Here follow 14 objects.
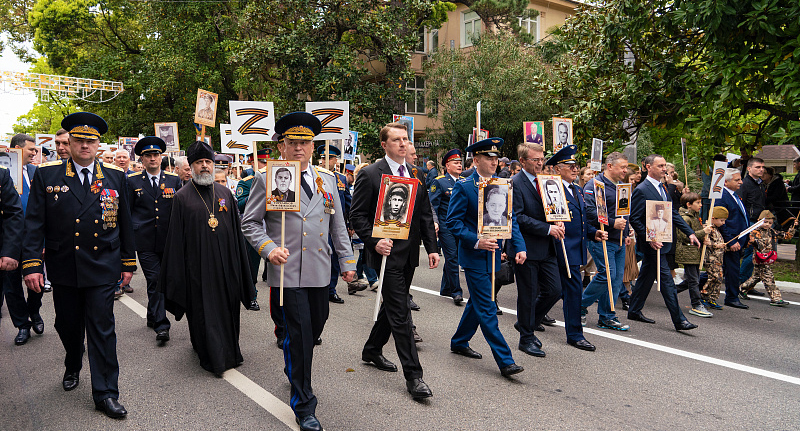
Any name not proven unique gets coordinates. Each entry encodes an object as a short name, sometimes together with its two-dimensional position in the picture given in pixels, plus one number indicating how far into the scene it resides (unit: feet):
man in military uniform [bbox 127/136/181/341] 22.30
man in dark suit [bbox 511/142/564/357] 19.53
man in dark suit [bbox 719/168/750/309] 28.76
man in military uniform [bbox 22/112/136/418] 14.62
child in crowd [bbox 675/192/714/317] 26.22
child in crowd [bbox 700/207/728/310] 27.99
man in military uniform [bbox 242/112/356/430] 13.64
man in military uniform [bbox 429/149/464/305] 28.17
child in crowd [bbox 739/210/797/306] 28.86
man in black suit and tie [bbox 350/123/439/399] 15.49
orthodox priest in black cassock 17.81
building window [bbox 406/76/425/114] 108.53
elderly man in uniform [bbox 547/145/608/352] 20.88
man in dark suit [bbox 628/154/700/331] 24.27
